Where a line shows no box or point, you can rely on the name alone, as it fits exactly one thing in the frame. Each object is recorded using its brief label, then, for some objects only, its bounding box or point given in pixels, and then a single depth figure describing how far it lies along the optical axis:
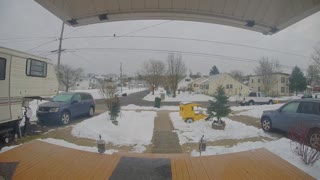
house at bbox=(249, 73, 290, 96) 33.15
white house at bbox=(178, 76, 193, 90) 47.63
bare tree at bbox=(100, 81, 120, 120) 8.13
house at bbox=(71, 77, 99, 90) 51.14
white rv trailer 4.91
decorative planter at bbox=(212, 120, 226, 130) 7.08
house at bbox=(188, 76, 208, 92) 41.08
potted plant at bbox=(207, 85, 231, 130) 7.29
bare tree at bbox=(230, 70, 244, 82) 52.93
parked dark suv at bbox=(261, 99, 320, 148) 5.13
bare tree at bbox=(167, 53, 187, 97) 28.35
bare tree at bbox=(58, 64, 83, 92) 32.95
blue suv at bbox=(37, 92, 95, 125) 7.71
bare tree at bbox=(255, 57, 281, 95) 30.91
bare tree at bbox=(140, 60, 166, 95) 35.67
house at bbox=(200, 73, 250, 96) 32.97
